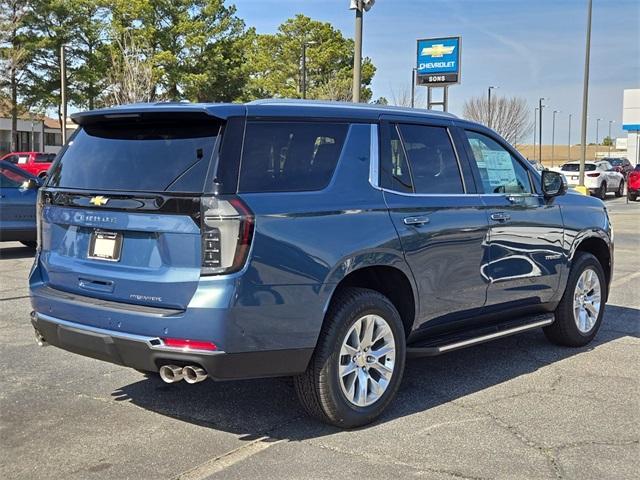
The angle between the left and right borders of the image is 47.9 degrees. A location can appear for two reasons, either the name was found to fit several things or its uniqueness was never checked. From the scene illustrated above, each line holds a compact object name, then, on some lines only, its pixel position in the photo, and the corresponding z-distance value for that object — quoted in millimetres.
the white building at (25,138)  62738
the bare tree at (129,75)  39906
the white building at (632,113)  59562
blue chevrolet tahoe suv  3734
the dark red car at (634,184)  28736
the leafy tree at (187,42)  46969
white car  30203
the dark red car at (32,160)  36219
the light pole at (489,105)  60694
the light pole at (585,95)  28500
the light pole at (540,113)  69125
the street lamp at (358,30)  13023
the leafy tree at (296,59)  54750
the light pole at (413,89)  47397
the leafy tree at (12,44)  43156
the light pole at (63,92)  39544
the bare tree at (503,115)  63969
